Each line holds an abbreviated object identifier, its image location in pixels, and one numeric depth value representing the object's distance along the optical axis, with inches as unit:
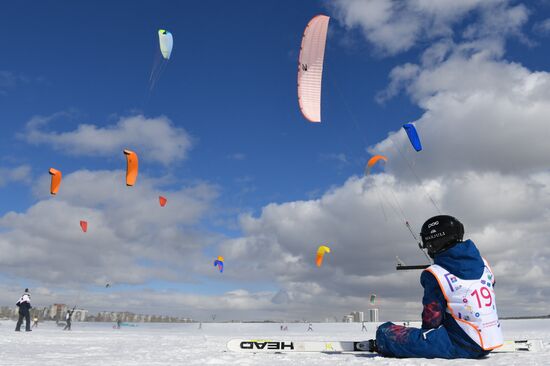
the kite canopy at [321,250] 1658.5
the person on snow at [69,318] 1046.9
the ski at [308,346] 244.2
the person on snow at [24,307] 736.3
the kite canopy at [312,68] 621.9
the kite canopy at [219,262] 1732.8
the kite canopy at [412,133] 733.5
